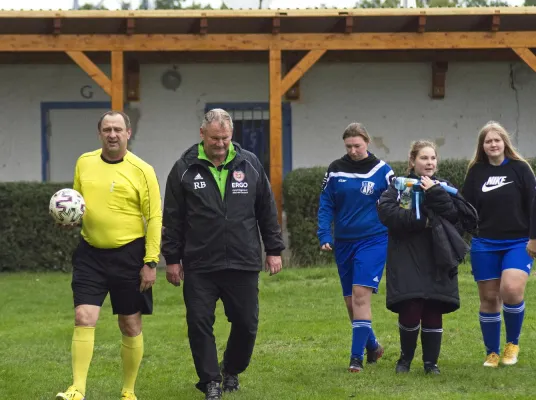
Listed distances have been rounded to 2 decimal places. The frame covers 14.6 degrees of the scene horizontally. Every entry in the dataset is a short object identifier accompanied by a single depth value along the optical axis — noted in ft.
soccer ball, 42.86
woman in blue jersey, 51.42
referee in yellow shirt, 43.54
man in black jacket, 44.65
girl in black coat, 47.69
